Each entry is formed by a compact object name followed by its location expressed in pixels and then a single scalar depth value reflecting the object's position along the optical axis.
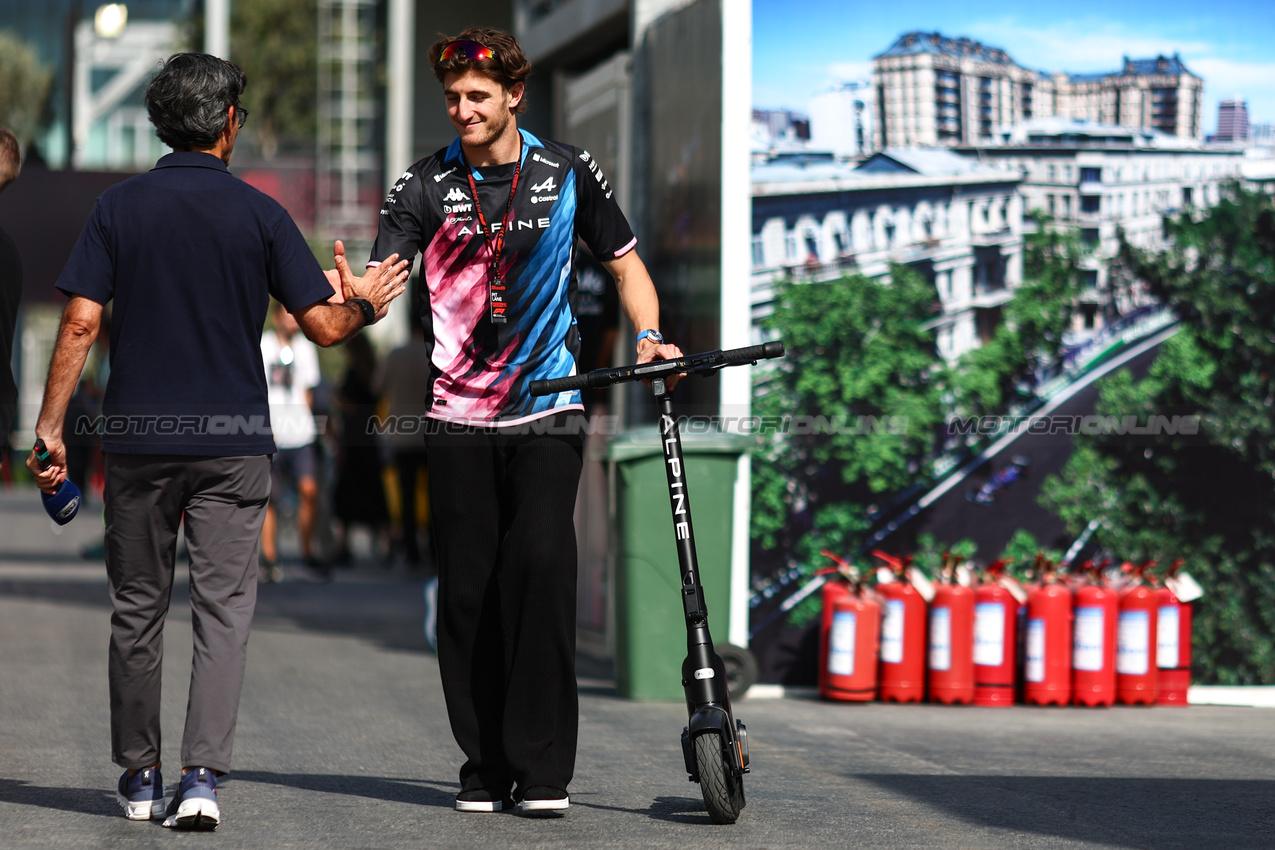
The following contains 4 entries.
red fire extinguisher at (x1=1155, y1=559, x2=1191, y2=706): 14.27
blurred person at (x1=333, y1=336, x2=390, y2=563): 26.62
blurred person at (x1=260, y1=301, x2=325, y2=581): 22.95
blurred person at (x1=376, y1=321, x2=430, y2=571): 24.06
